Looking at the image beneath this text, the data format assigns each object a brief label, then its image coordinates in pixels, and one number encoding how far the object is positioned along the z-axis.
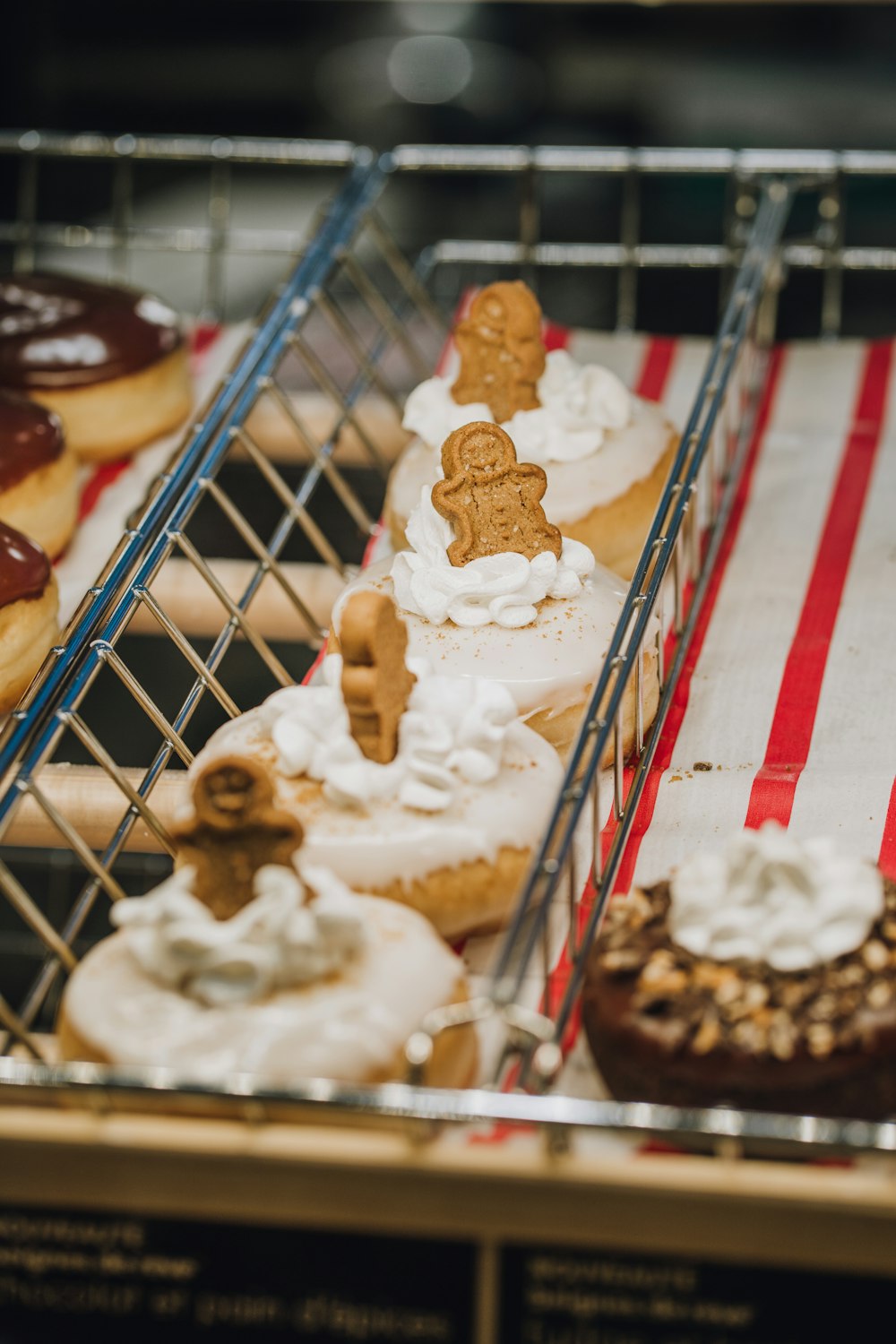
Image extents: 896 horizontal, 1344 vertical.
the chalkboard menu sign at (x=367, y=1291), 0.78
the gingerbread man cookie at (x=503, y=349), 1.03
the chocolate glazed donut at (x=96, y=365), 1.13
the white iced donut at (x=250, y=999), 0.80
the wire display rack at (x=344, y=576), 0.78
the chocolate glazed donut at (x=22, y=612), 0.99
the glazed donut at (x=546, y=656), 0.94
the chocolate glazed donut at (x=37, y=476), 1.05
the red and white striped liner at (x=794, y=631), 0.93
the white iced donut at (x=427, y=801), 0.87
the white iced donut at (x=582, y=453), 1.03
